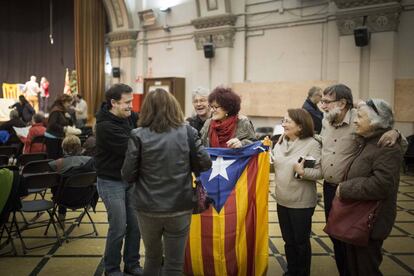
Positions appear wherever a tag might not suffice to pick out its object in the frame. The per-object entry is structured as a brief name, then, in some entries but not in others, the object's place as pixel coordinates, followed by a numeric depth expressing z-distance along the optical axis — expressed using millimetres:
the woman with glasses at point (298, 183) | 2982
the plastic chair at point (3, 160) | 5359
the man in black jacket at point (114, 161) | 2916
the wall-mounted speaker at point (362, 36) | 8112
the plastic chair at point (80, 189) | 4090
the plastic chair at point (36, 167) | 4859
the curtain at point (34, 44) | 15516
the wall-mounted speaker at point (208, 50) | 10570
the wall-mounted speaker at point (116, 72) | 12969
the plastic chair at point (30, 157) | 5754
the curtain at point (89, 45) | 13328
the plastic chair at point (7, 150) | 6848
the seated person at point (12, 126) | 8625
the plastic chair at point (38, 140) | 7129
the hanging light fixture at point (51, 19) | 15289
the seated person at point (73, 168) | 4188
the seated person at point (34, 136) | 7277
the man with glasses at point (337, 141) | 2861
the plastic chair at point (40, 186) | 4078
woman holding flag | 3152
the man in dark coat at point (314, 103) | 5211
